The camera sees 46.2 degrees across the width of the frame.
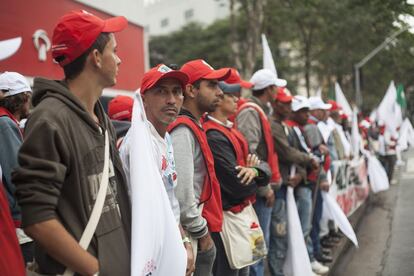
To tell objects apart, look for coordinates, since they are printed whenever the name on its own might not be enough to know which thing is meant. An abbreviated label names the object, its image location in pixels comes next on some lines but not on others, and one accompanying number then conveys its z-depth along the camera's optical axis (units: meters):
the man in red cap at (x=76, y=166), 1.69
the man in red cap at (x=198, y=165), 2.80
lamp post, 23.35
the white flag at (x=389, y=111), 12.98
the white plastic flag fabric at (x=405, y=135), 15.45
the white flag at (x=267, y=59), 6.11
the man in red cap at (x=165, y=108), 2.59
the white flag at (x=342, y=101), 10.05
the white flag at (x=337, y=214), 5.31
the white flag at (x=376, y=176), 9.52
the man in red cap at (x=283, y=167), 4.66
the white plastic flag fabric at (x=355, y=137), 8.64
